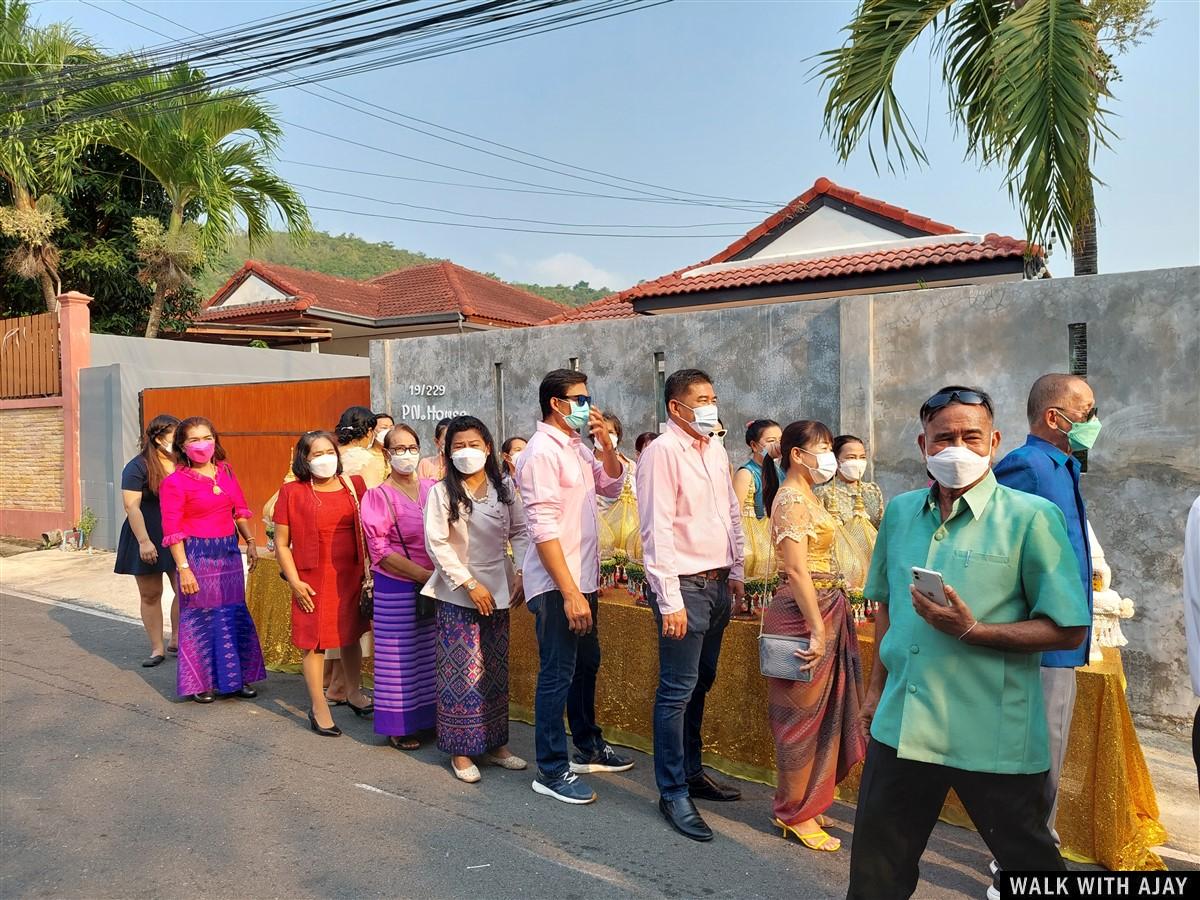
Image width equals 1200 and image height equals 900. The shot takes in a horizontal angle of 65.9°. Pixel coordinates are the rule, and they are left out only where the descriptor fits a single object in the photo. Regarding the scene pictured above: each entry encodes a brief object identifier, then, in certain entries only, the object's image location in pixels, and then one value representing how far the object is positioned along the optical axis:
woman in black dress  6.41
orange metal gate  11.52
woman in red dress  5.20
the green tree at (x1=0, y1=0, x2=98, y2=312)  14.59
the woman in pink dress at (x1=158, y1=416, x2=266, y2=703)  5.72
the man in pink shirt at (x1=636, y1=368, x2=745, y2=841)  3.80
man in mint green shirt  2.28
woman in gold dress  3.75
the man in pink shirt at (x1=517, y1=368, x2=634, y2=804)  4.07
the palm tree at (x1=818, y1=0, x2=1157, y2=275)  5.89
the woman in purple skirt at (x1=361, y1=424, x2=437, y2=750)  4.90
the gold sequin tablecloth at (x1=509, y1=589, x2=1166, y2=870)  3.53
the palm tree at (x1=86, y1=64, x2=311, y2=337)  14.88
